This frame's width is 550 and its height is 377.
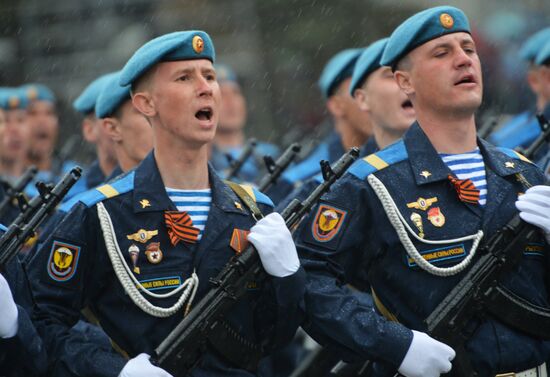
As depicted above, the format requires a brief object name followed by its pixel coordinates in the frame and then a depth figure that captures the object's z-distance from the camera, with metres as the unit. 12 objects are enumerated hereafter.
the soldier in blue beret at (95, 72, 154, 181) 17.02
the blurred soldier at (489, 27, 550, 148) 21.00
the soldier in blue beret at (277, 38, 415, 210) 17.52
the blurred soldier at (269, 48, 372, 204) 20.61
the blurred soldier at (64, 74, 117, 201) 19.95
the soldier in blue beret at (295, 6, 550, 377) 12.16
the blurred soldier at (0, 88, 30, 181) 23.44
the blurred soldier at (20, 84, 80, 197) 25.45
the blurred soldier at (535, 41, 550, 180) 20.48
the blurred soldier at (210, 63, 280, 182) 31.12
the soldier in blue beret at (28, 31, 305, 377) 12.16
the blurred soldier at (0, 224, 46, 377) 12.12
